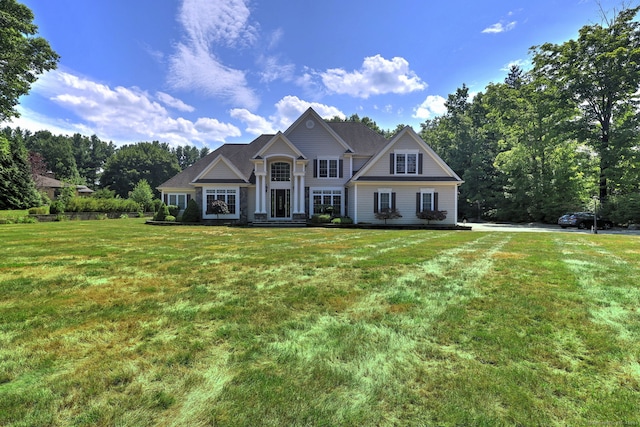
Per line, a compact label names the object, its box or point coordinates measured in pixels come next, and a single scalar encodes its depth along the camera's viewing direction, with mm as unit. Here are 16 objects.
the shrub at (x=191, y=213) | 20125
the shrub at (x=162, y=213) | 20338
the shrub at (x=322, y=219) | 19609
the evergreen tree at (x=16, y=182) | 30094
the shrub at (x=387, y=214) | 19719
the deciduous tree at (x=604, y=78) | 21812
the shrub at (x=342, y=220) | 19625
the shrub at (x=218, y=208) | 20328
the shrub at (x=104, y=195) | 34756
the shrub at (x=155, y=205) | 32625
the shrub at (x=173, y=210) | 21162
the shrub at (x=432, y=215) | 19938
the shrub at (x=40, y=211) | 23091
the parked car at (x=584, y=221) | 21500
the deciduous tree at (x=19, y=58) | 18484
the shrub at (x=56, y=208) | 24078
